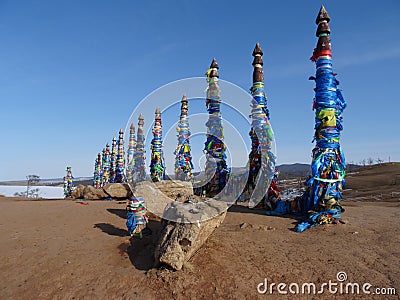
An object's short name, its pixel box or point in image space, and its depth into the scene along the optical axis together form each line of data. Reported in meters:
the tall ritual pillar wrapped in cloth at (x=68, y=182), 37.12
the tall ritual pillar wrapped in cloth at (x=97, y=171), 42.58
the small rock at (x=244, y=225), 7.11
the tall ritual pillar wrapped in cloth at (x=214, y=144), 13.95
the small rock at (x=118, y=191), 17.45
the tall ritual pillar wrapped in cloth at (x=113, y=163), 28.80
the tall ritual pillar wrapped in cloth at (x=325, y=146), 7.17
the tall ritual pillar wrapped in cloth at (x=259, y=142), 10.55
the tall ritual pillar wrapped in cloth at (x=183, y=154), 16.89
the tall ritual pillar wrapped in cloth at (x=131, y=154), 23.25
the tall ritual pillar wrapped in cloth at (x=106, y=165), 34.24
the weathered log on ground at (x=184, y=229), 4.65
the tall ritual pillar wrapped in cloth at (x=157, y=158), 18.33
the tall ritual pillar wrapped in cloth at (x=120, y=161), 26.84
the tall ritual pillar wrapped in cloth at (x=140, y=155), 21.86
